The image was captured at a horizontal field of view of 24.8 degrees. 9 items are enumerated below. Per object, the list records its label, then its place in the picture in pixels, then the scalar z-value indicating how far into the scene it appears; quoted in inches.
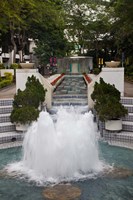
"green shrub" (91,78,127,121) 384.8
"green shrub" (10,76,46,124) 385.7
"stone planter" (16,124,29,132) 393.4
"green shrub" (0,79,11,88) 745.5
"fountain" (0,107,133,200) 231.9
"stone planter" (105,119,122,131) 390.9
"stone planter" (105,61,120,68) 479.5
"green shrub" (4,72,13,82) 902.3
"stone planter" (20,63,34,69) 490.3
